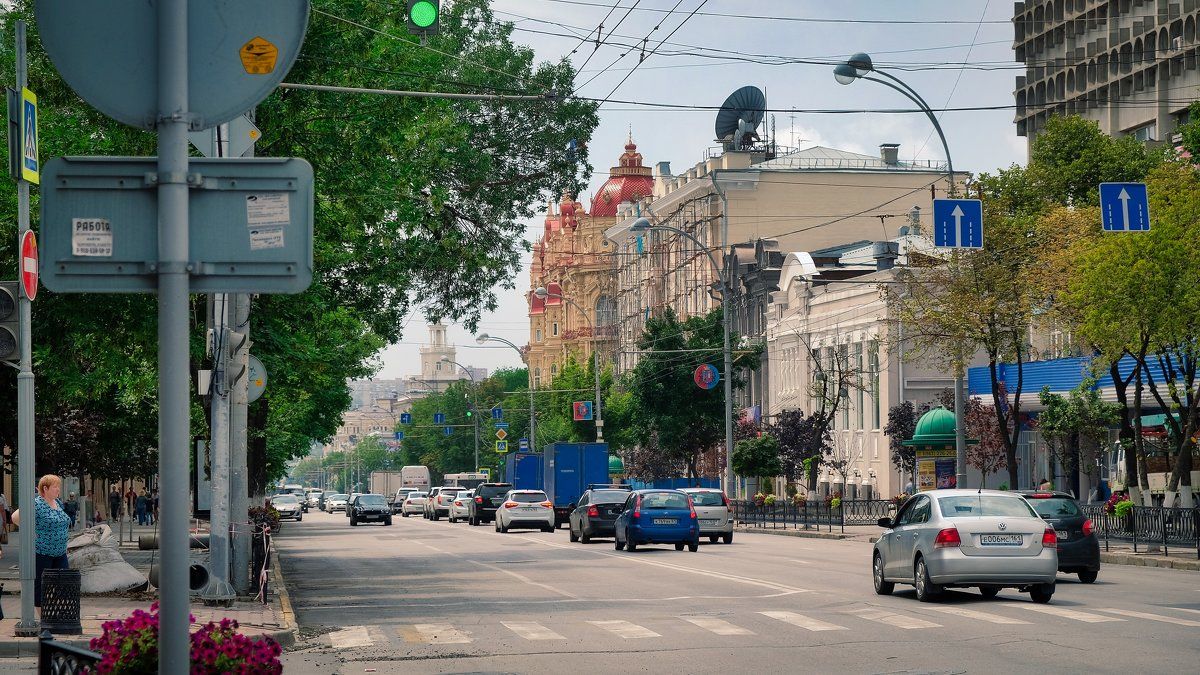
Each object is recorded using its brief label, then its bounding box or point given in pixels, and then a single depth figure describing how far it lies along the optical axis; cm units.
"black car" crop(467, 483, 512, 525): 6838
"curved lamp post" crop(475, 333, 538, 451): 8922
